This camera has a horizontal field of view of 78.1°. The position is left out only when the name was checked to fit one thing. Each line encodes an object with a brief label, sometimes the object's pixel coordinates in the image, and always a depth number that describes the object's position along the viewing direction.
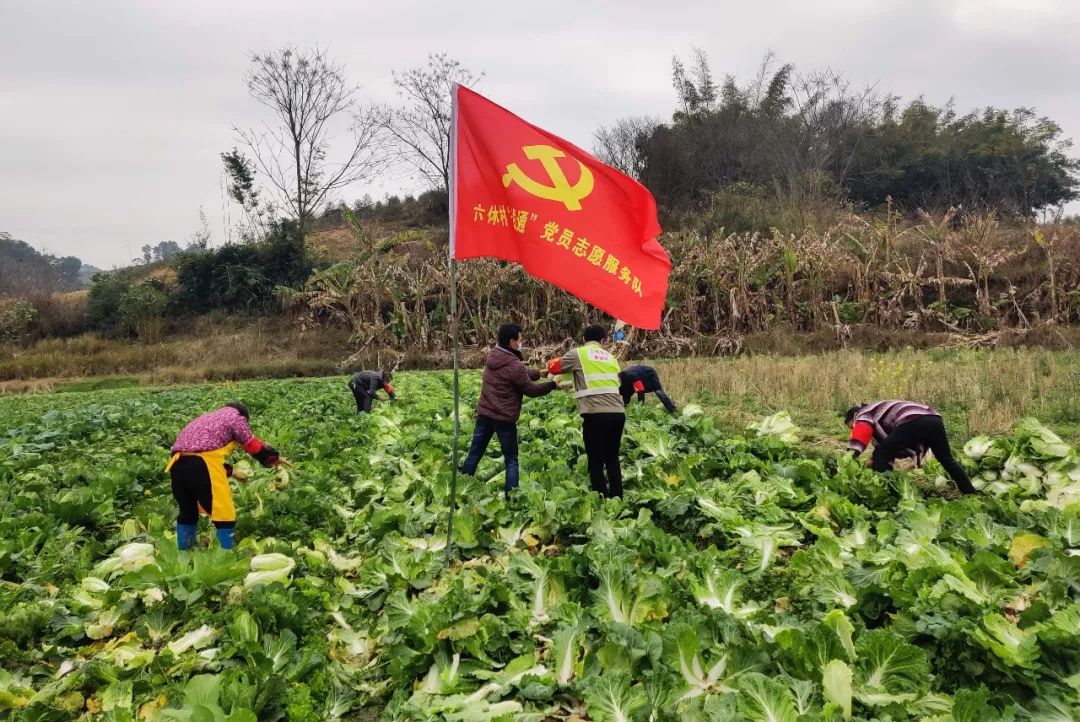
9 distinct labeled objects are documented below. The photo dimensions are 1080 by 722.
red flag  4.90
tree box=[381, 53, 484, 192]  41.81
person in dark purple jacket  6.73
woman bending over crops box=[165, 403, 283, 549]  5.09
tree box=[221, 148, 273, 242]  37.84
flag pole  4.69
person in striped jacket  5.93
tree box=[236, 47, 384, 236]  39.38
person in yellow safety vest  6.09
